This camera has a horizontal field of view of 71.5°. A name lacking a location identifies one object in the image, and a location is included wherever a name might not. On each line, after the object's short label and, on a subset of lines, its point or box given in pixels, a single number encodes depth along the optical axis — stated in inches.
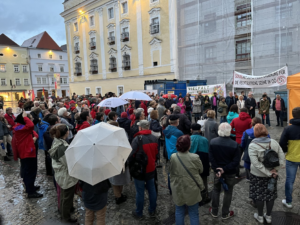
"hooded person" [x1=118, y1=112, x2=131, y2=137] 219.8
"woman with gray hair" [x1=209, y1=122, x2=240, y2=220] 129.9
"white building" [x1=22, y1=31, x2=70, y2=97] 1966.0
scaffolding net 577.6
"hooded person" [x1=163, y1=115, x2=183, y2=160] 163.8
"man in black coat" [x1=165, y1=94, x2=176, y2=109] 426.2
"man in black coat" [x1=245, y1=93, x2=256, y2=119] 422.0
